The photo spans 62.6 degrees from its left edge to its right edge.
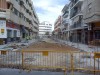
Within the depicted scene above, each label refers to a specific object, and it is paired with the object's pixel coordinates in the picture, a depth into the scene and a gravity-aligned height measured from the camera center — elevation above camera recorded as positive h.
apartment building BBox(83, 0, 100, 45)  12.48 +3.11
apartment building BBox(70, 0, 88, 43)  17.49 +3.00
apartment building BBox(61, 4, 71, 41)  32.78 +6.85
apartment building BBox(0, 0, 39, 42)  13.76 +3.73
